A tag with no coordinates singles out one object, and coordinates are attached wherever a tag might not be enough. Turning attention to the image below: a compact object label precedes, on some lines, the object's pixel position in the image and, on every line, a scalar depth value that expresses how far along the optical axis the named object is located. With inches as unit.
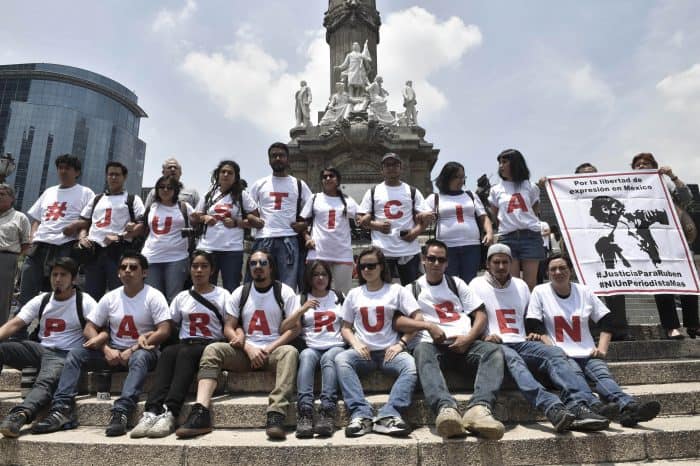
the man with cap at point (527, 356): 149.9
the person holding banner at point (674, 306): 230.4
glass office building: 2928.2
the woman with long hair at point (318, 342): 156.6
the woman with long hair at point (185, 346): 157.4
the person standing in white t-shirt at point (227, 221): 230.1
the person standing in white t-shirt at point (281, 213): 231.9
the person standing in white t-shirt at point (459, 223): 228.5
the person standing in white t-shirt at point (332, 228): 229.0
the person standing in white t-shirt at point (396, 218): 228.8
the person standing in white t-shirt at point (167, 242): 223.3
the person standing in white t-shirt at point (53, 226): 231.6
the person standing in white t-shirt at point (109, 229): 229.9
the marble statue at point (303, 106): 860.6
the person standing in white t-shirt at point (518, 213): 228.8
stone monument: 762.8
